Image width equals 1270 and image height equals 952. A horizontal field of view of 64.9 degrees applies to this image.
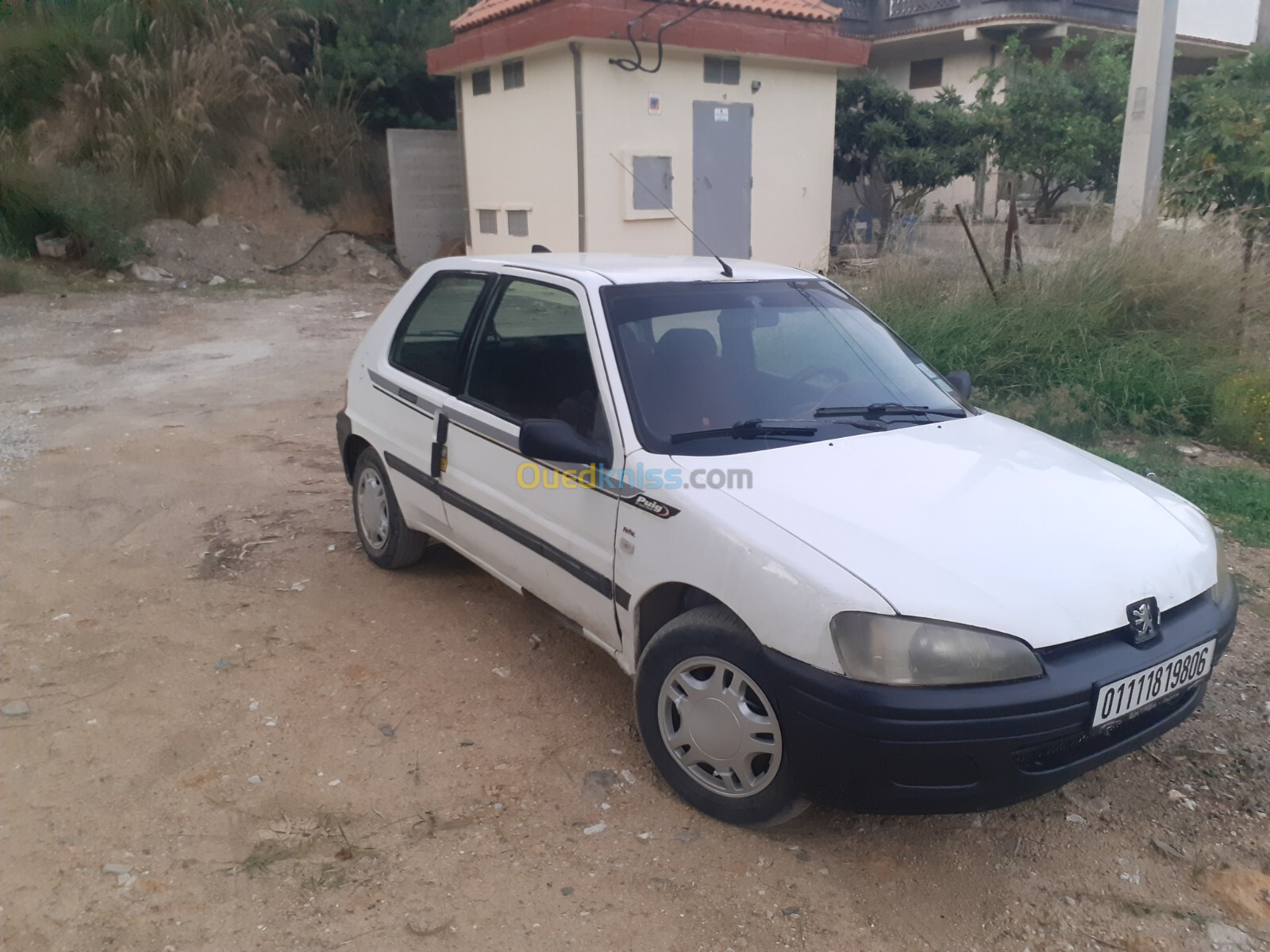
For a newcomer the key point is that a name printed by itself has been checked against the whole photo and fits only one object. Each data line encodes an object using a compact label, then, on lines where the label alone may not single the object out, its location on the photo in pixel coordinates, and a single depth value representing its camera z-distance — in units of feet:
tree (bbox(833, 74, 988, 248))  53.52
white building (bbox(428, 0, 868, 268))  43.55
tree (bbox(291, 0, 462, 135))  60.49
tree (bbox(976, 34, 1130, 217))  52.26
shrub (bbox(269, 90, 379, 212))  60.39
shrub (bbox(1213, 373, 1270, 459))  22.03
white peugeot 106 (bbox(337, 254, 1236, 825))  8.27
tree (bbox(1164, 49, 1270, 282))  32.78
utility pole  28.91
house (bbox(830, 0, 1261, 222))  70.49
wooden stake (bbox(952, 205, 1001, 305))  27.53
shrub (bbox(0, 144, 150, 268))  50.06
